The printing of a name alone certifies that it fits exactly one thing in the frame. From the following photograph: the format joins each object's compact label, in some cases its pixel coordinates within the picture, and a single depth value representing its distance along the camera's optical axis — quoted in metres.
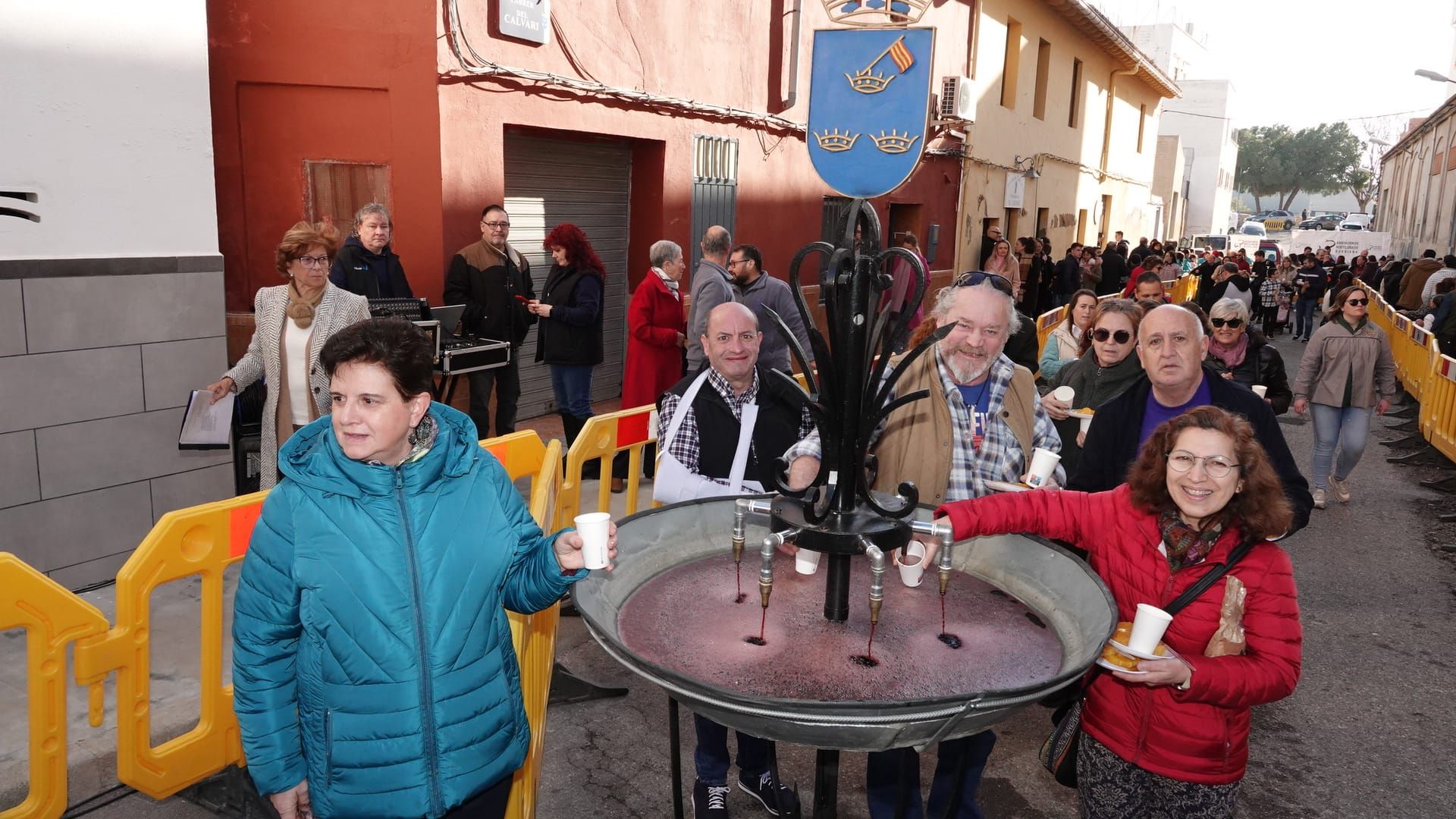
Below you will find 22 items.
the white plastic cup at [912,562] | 2.84
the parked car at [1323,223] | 73.31
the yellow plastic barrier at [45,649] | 3.04
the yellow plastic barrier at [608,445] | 5.18
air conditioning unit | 18.06
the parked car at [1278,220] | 85.81
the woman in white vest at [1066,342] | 7.52
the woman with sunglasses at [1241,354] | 6.67
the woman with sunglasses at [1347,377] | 8.84
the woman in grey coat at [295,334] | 5.53
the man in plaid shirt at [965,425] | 3.56
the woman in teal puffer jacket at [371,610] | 2.41
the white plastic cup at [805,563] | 2.88
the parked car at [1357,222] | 61.75
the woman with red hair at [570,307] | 7.81
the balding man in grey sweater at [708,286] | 7.62
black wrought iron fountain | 2.13
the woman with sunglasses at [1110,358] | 5.57
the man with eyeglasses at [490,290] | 7.94
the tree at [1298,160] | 98.62
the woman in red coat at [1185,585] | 2.73
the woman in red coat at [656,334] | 7.78
